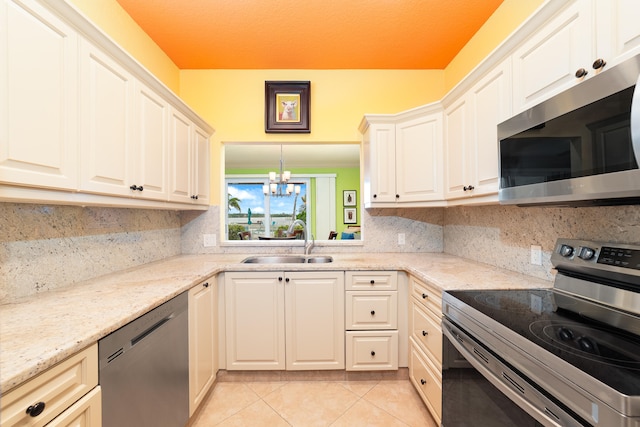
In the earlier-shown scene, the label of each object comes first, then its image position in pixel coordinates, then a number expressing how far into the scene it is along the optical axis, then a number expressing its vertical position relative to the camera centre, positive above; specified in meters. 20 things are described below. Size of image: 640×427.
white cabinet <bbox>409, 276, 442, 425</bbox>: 1.54 -0.78
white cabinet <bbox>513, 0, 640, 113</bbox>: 0.89 +0.64
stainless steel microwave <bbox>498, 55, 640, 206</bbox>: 0.78 +0.25
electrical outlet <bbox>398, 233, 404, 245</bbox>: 2.69 -0.21
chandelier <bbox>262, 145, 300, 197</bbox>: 3.35 +0.41
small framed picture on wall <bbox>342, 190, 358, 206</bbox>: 6.41 +0.43
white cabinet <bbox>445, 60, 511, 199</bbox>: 1.48 +0.52
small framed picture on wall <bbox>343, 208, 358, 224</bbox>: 6.43 +0.02
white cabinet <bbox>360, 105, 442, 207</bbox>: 2.22 +0.49
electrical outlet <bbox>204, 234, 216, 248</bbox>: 2.67 -0.22
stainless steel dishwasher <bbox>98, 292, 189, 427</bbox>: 0.98 -0.65
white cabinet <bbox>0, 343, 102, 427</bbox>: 0.68 -0.49
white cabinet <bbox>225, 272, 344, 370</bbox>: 2.08 -0.78
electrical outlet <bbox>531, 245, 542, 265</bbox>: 1.55 -0.22
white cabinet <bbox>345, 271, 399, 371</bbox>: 2.09 -0.74
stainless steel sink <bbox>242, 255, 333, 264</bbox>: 2.51 -0.39
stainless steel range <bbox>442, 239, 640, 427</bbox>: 0.66 -0.38
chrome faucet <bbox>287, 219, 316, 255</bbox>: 2.61 -0.27
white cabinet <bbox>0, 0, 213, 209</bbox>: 0.93 +0.44
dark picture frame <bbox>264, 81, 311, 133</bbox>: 2.63 +1.04
